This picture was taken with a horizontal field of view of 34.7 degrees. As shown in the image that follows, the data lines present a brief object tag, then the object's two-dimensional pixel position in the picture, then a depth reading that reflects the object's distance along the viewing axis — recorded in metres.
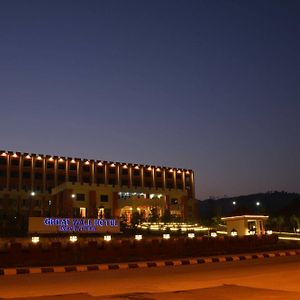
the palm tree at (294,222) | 46.29
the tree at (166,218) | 45.41
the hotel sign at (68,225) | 26.52
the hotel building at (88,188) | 51.22
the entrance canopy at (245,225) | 26.69
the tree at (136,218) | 43.28
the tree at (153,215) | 46.53
